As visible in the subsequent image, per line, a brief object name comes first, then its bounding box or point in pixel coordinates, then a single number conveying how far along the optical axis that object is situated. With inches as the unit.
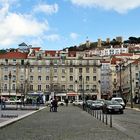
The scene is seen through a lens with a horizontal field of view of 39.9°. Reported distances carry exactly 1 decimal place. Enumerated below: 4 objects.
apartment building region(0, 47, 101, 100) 2359.9
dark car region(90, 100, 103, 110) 1145.2
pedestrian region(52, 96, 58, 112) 942.0
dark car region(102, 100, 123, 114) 831.2
